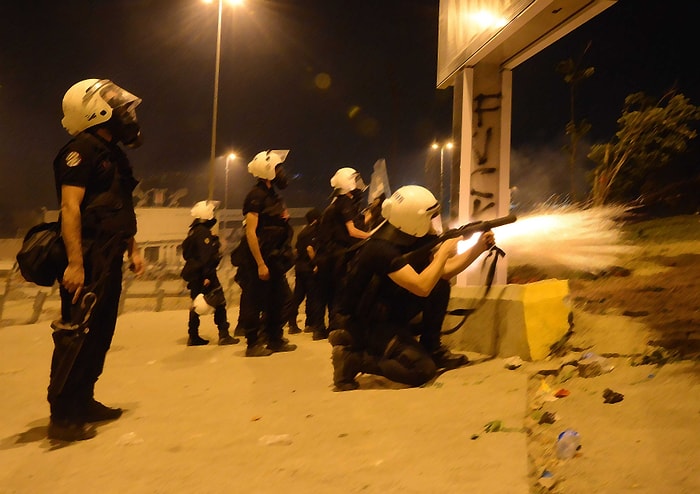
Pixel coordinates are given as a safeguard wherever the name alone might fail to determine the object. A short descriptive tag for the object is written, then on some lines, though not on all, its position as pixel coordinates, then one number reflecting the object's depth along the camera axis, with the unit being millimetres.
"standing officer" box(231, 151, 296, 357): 6086
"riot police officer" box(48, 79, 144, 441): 3547
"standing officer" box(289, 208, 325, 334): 7809
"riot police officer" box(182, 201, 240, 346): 7255
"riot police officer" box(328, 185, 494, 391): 4270
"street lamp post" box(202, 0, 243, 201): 19283
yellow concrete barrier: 4758
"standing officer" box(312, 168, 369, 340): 6926
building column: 6215
